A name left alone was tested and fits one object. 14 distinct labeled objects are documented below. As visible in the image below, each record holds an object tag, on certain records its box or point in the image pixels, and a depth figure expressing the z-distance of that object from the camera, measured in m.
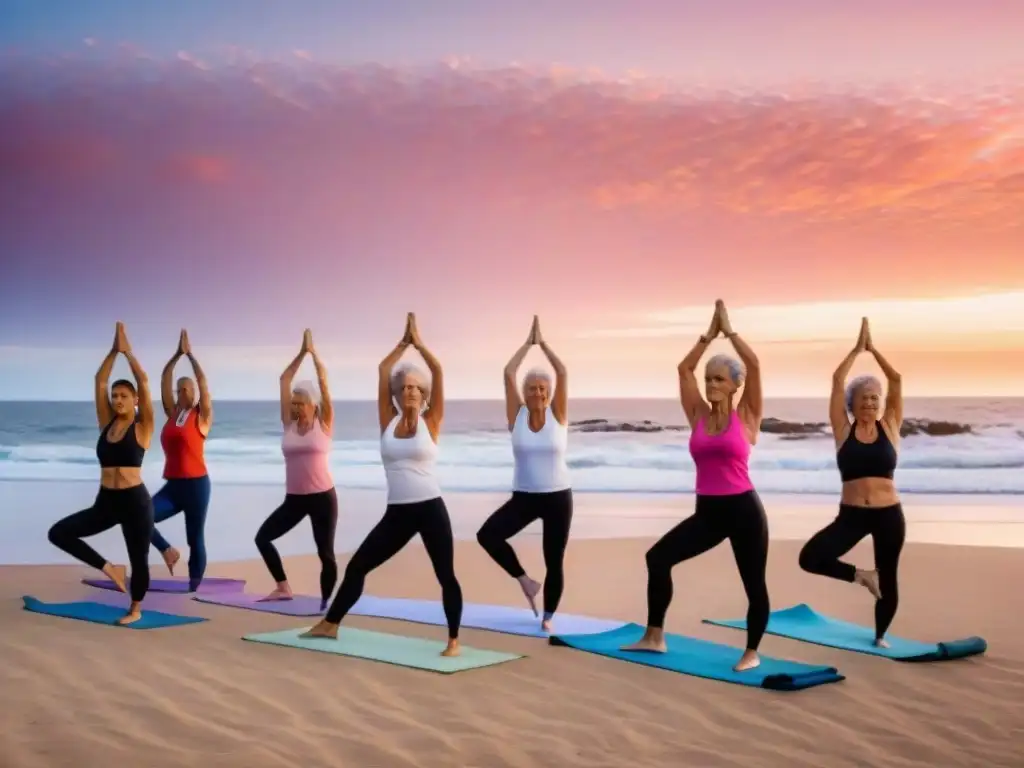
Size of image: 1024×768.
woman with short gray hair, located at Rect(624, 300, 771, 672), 5.68
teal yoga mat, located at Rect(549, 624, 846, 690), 5.52
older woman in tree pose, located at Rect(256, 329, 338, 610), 7.55
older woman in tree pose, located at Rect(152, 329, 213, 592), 8.23
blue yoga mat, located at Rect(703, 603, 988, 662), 6.17
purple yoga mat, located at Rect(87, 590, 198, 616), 7.67
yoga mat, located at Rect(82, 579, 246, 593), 8.41
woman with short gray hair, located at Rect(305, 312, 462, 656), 6.12
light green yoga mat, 5.97
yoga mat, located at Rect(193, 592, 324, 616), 7.52
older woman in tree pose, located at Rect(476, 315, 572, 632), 6.90
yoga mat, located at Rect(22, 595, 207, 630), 7.09
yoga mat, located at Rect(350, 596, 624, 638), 6.99
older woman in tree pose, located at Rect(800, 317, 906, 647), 6.27
